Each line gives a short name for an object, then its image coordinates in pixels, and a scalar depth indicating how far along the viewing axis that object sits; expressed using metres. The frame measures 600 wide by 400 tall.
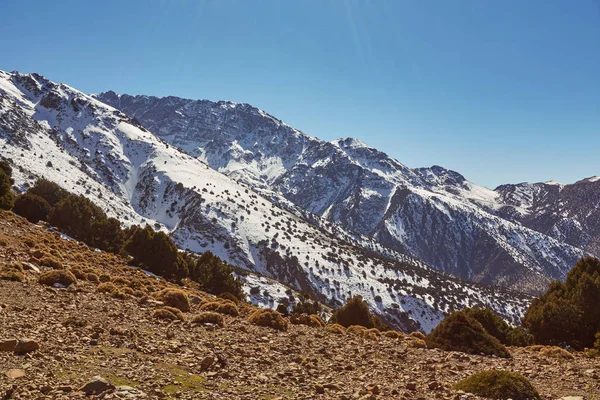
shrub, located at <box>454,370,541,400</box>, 12.24
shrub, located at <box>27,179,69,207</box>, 61.69
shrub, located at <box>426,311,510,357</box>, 21.12
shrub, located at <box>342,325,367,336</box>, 24.28
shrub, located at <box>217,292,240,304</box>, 32.65
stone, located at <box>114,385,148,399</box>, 8.66
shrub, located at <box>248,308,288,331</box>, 21.52
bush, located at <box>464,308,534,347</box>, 29.67
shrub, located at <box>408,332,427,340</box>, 29.22
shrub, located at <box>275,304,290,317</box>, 35.67
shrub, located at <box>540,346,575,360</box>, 20.28
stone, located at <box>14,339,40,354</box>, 10.43
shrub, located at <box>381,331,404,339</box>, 25.62
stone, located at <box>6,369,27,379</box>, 8.87
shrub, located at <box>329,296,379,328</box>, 34.06
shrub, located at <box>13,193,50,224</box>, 48.78
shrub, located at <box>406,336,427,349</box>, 21.68
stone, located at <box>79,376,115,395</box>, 8.72
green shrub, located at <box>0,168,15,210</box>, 43.88
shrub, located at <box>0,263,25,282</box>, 19.19
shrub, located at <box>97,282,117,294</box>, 21.56
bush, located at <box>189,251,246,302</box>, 45.94
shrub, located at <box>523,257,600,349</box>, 30.31
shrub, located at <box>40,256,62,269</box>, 24.81
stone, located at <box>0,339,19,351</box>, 10.38
